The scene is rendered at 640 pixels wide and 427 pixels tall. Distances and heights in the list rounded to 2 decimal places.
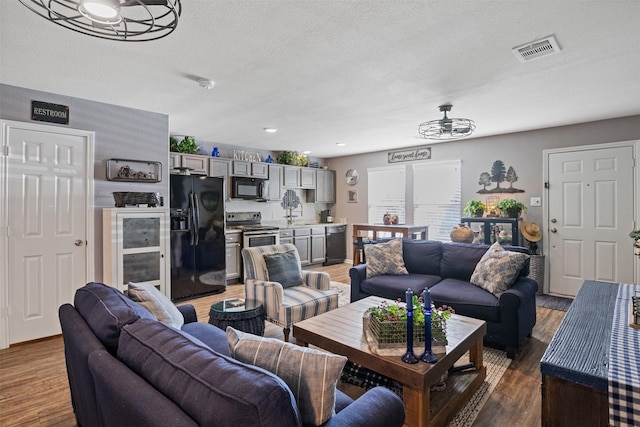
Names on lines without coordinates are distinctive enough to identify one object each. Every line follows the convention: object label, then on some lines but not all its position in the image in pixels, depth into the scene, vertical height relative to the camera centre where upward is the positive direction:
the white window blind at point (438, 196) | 5.77 +0.29
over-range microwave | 5.85 +0.43
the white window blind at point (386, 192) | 6.54 +0.41
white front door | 4.23 -0.05
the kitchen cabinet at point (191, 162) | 5.06 +0.78
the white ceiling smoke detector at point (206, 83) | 2.95 +1.15
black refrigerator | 4.52 -0.34
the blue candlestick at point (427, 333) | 1.78 -0.66
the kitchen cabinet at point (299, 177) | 6.68 +0.73
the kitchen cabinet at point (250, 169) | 5.85 +0.78
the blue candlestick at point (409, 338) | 1.80 -0.70
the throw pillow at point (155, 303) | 1.95 -0.54
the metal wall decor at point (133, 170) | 3.65 +0.47
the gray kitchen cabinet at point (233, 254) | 5.46 -0.69
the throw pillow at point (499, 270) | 3.05 -0.53
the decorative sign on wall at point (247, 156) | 6.04 +1.04
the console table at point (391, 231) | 5.48 -0.31
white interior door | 3.12 -0.10
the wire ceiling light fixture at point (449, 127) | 3.66 +0.96
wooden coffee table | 1.78 -0.86
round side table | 2.66 -0.84
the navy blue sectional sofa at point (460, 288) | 2.83 -0.75
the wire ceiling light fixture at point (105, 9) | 1.30 +0.84
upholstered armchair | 2.95 -0.73
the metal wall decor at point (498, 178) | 5.10 +0.54
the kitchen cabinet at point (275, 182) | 6.41 +0.59
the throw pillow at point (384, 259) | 3.86 -0.54
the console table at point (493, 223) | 4.73 -0.18
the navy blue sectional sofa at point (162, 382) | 0.86 -0.51
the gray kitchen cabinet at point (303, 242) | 6.46 -0.59
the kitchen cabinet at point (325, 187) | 7.30 +0.57
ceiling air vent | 2.27 +1.16
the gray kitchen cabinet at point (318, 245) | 6.78 -0.66
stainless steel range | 5.60 -0.28
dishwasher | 7.09 -0.68
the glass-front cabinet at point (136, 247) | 3.50 -0.38
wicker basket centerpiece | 2.01 -0.70
